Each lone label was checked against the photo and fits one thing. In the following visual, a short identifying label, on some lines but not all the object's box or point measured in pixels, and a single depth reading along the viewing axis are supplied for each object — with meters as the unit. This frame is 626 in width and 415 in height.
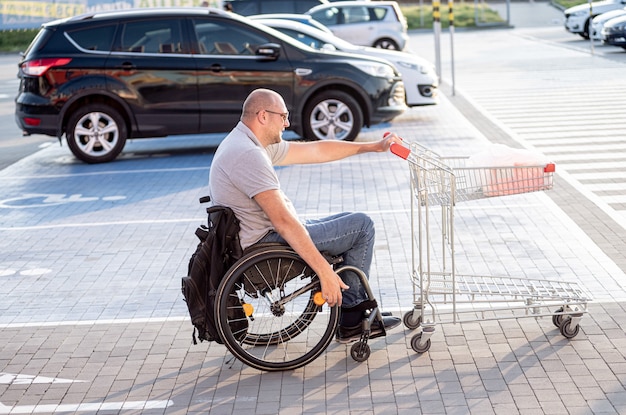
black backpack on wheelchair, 5.85
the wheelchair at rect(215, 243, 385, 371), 5.82
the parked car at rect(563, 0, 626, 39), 33.97
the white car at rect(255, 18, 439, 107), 16.62
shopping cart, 6.02
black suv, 13.60
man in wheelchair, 5.77
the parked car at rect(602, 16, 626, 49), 28.09
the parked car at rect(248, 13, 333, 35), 19.25
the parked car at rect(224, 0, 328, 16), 30.39
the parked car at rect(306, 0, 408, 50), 29.98
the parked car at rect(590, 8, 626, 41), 30.44
